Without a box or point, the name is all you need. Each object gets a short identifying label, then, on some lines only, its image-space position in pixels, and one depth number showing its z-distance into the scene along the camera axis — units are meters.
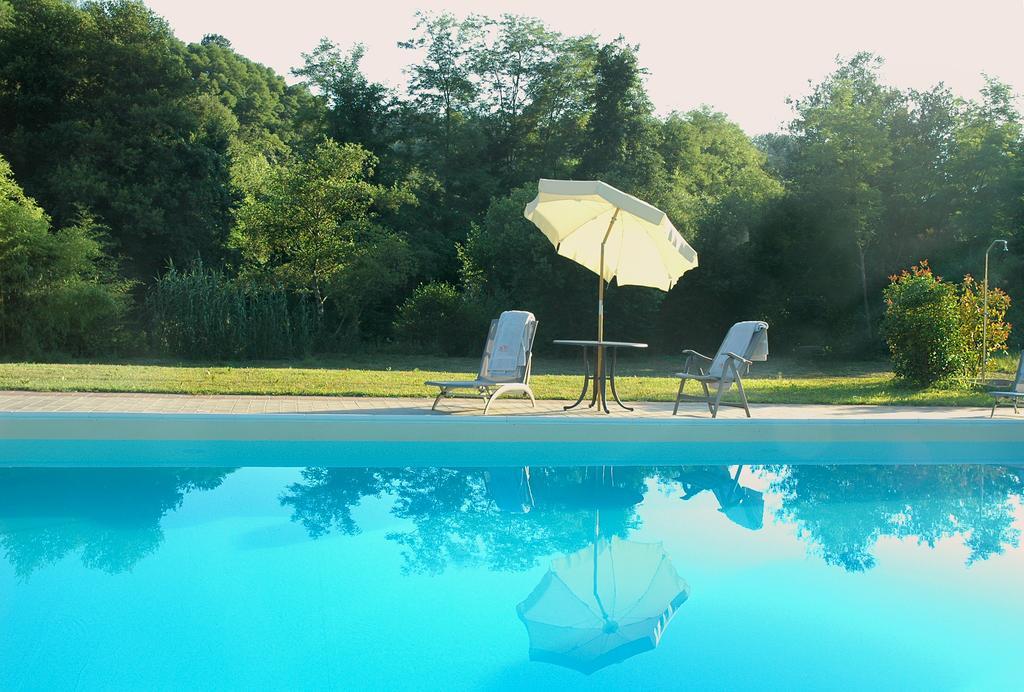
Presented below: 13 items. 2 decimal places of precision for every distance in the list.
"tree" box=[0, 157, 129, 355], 13.55
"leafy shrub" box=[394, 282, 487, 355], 16.81
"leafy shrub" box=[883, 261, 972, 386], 10.45
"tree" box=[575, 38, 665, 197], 21.27
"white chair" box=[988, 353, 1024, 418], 7.86
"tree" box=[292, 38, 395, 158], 24.62
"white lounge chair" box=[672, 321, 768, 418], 7.55
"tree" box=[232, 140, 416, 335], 17.81
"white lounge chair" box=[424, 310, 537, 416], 7.98
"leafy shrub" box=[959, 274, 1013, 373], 10.85
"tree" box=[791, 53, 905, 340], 18.45
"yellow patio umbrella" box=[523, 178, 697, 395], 7.37
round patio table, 7.81
